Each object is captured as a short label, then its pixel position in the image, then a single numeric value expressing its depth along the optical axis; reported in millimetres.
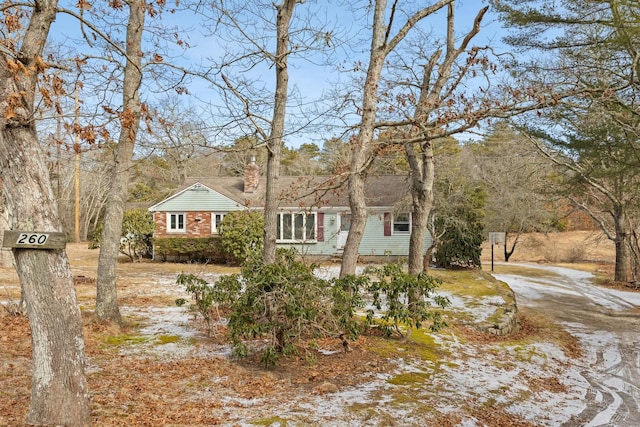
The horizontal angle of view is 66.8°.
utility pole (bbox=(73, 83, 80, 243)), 32500
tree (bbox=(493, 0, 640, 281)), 9914
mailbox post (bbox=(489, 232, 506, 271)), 21578
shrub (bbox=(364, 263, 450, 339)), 7293
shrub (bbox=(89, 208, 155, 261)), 21422
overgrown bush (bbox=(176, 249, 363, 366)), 5785
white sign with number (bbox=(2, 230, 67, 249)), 3664
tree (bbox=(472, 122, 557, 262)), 26125
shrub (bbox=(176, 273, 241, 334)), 6732
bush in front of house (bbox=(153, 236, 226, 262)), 20547
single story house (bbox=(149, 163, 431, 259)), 22672
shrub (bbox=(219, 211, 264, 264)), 19422
